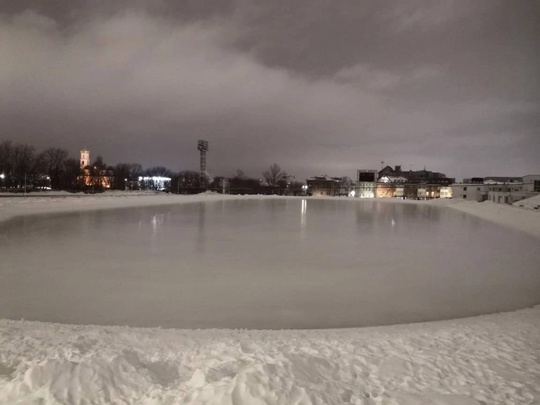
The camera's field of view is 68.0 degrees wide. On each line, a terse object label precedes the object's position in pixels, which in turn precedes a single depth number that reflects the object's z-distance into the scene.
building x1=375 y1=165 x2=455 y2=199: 116.81
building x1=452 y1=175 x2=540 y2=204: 81.61
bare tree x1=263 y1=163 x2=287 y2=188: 137.51
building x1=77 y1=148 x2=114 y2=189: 80.12
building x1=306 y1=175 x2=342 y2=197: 126.38
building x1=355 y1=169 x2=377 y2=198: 114.06
